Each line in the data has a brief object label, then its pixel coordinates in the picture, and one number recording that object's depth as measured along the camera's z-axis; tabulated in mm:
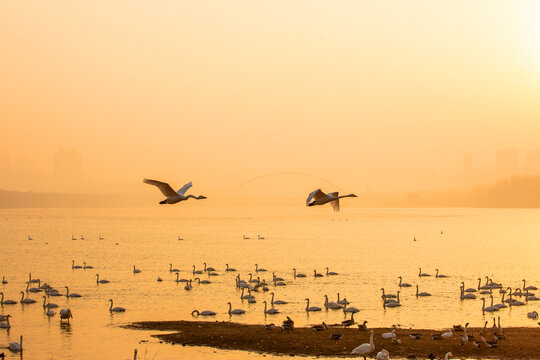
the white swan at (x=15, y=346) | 34094
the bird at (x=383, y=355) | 29652
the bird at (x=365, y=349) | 30891
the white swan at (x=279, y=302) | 48094
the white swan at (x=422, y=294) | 53709
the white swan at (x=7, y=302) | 48619
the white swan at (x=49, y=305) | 45719
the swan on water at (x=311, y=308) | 45281
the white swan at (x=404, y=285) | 60750
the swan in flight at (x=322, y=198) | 21219
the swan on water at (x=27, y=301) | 49062
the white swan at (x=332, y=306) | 46094
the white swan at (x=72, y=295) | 52994
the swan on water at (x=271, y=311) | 44853
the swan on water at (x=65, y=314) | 42438
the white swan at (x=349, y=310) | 44231
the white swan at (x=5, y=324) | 39844
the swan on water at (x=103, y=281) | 64375
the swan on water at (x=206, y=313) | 44438
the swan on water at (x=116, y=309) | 45656
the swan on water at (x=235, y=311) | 44597
